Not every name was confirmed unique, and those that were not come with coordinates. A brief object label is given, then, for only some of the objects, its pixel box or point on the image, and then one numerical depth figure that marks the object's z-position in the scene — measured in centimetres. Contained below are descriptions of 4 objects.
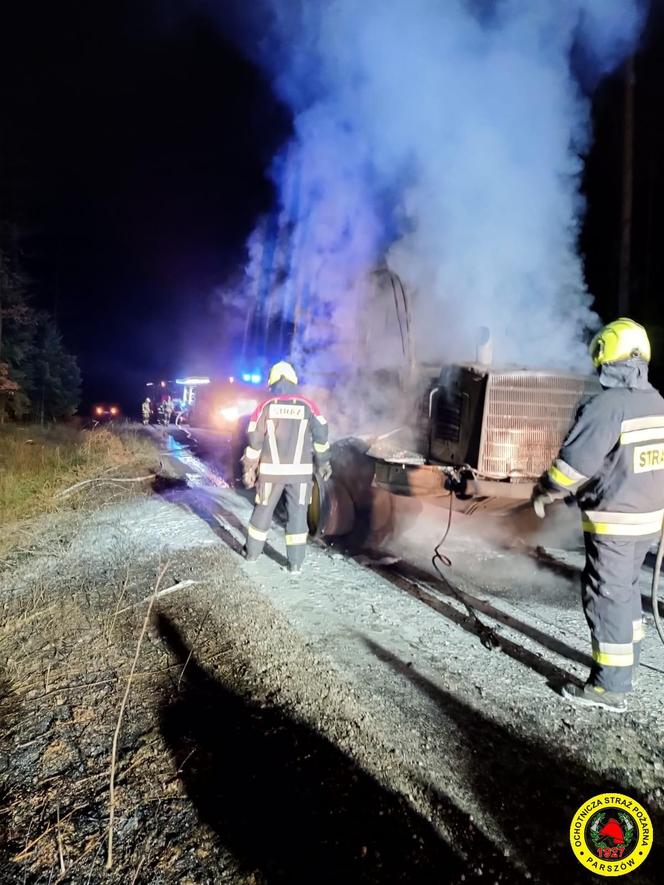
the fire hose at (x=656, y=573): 297
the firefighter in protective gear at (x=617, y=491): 287
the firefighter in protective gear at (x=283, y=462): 507
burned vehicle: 518
